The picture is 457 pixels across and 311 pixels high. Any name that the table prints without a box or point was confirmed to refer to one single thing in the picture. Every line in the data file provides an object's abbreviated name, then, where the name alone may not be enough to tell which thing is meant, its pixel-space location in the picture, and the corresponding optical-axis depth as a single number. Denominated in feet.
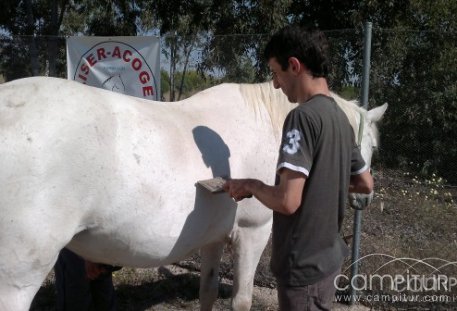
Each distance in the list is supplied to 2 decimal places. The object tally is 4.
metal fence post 11.22
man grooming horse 5.47
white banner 13.65
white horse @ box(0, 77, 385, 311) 5.94
